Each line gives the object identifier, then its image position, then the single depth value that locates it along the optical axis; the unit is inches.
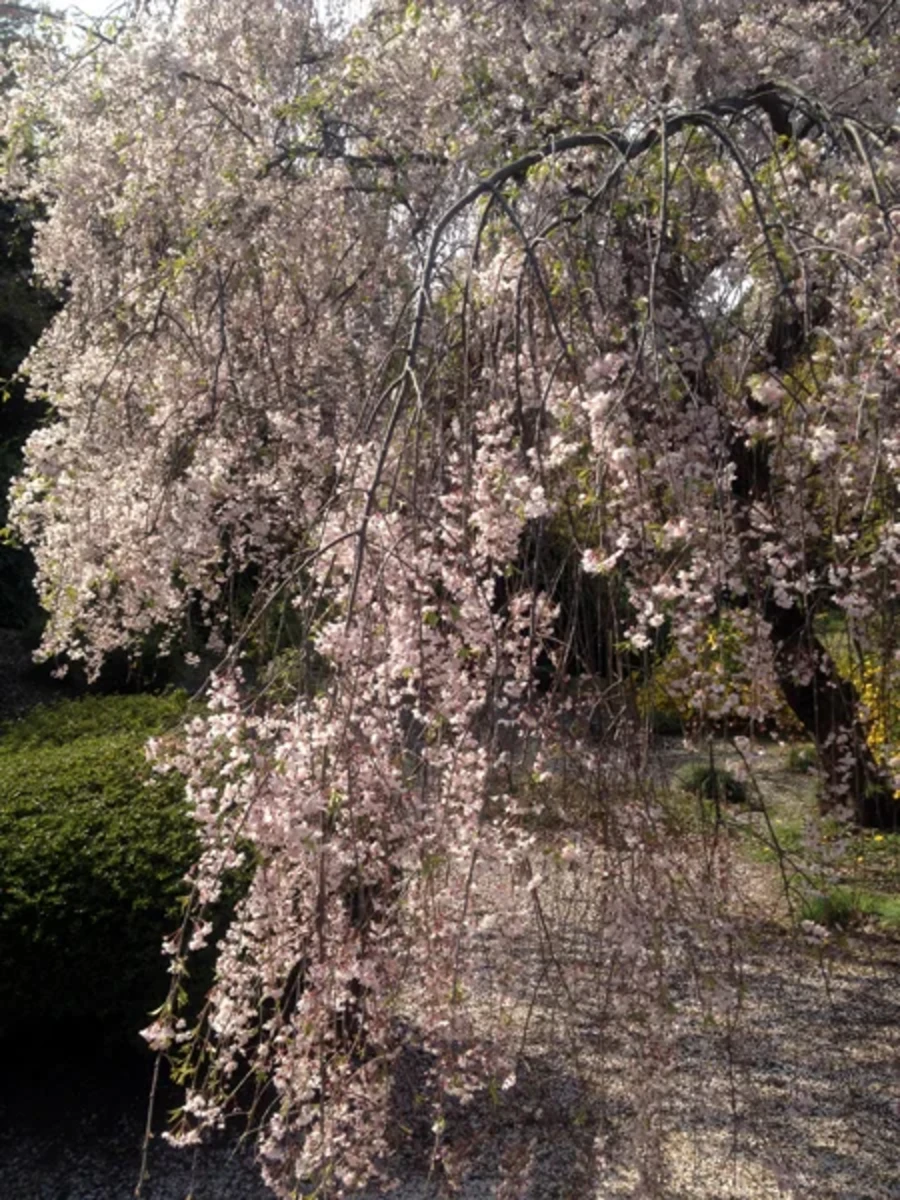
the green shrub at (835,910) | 182.0
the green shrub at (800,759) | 276.2
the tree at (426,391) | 82.0
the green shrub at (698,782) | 235.8
